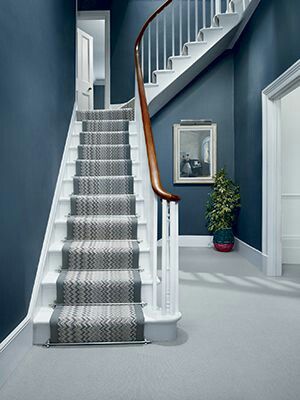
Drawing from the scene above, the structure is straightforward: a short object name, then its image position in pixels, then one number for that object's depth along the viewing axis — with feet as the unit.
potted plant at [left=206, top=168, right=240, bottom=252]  16.28
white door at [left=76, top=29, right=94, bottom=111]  19.92
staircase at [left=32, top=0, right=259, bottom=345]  7.02
